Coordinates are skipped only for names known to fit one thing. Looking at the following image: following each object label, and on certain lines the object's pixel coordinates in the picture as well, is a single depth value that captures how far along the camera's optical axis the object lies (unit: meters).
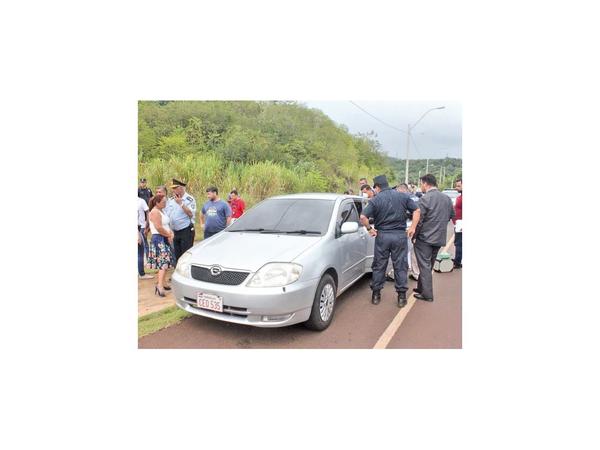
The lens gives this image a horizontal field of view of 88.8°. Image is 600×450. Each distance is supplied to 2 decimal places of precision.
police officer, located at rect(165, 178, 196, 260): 4.41
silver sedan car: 2.69
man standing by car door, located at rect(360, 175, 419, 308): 3.71
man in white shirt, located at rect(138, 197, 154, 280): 4.42
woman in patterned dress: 3.86
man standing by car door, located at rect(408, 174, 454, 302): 3.89
